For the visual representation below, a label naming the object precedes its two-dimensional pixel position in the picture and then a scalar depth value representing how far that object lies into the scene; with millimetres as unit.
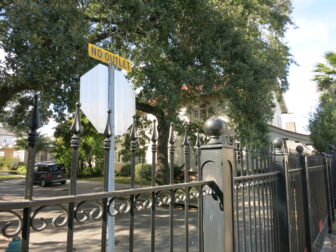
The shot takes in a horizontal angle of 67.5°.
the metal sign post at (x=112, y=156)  2393
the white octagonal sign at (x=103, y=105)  2473
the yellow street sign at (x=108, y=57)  2452
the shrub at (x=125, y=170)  24325
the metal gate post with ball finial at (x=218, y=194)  1783
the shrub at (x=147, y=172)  18797
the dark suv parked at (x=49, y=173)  18609
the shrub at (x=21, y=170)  30431
